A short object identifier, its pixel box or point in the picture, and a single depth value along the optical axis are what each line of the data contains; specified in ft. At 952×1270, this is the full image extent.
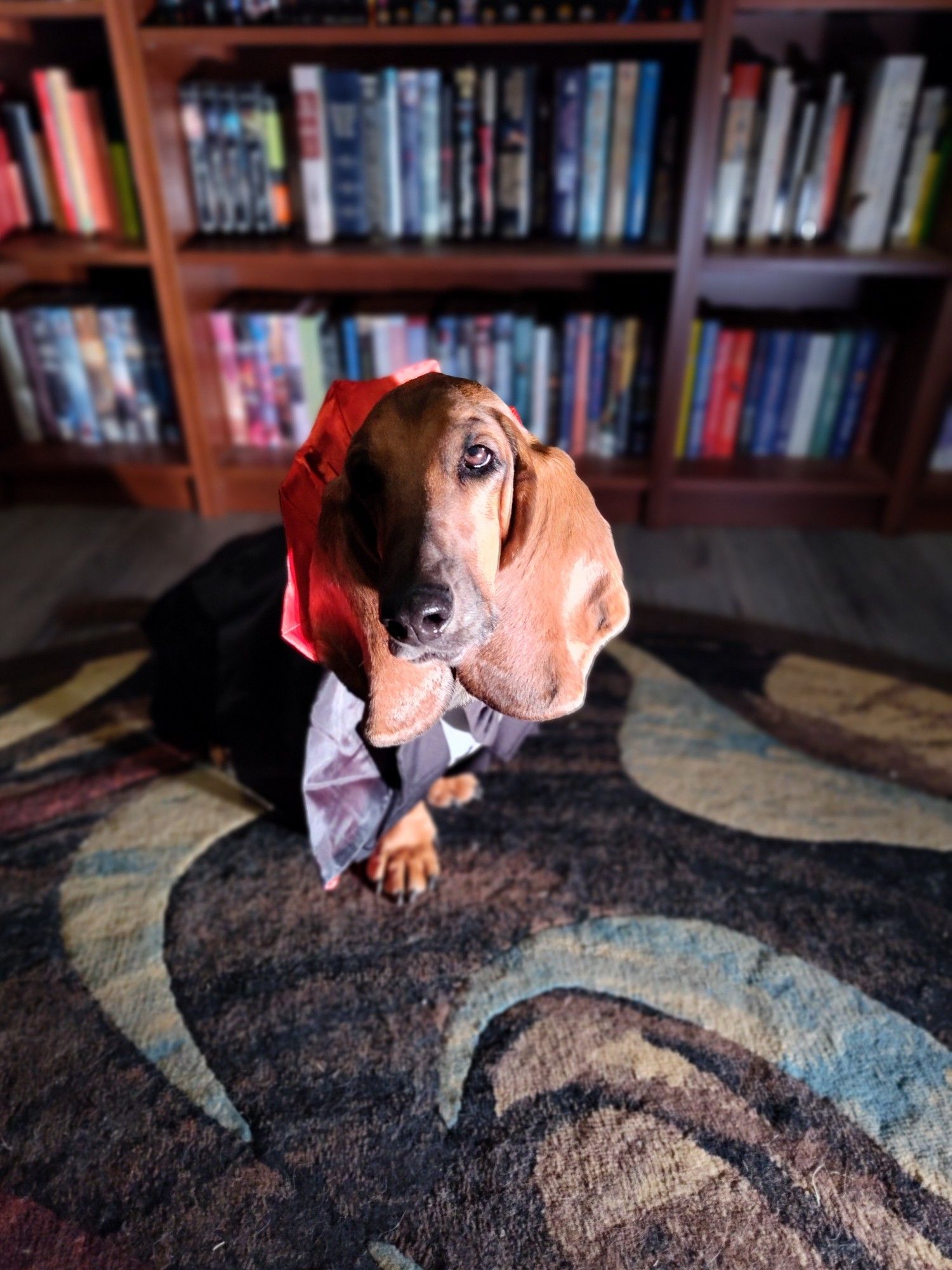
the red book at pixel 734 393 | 6.04
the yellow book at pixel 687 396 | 6.00
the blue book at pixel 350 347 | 6.12
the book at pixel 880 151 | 5.16
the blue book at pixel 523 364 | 5.97
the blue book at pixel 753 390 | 6.05
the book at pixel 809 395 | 6.04
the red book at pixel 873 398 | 6.07
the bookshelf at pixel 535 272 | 5.09
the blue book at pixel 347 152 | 5.41
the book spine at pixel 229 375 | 6.19
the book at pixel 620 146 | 5.26
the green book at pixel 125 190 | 5.80
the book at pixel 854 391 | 6.03
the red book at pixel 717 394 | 6.04
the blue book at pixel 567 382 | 5.97
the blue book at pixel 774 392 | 6.03
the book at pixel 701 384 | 5.98
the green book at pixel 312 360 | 6.11
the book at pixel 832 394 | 6.03
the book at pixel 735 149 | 5.25
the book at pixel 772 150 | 5.25
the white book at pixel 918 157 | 5.26
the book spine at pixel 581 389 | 5.97
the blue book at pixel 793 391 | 6.03
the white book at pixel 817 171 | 5.28
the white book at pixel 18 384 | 6.31
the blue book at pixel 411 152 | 5.39
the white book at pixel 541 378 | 6.00
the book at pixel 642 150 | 5.26
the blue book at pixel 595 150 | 5.29
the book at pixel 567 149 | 5.33
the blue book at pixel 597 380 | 5.96
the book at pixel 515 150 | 5.35
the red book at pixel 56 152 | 5.64
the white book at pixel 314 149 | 5.41
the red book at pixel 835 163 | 5.35
